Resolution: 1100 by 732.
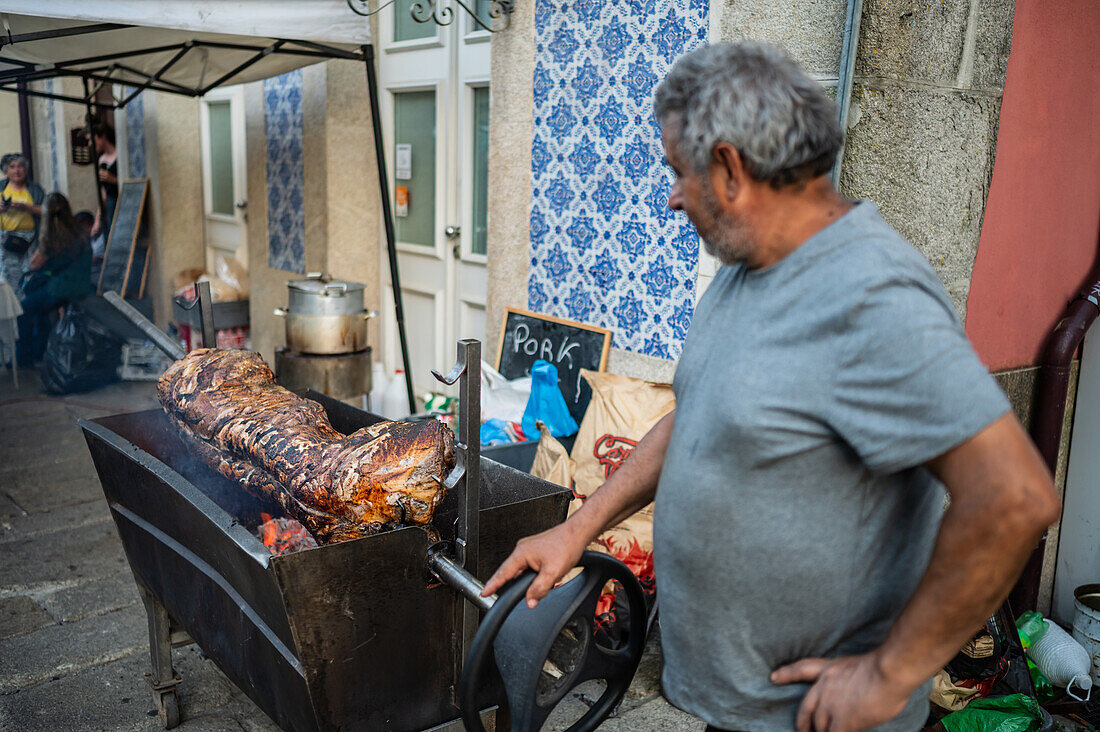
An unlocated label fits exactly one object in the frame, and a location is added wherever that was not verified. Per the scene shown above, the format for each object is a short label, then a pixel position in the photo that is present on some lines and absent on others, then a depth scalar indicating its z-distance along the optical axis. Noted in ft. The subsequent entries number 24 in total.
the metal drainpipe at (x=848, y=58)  9.64
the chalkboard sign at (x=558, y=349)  13.78
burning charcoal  8.64
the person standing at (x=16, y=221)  26.30
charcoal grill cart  5.42
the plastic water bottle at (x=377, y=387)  18.52
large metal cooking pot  16.66
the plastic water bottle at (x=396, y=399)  18.30
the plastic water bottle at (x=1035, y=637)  10.85
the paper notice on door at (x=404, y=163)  19.45
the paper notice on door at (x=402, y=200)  19.79
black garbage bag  23.93
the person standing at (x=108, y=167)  31.91
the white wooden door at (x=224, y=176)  25.35
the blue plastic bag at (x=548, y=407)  13.41
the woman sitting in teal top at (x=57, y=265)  25.67
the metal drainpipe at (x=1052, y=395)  12.00
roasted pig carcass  7.22
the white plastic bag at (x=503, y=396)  14.43
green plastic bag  9.30
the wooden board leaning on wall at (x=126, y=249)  28.53
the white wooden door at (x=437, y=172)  17.57
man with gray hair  3.77
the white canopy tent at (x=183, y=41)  12.77
